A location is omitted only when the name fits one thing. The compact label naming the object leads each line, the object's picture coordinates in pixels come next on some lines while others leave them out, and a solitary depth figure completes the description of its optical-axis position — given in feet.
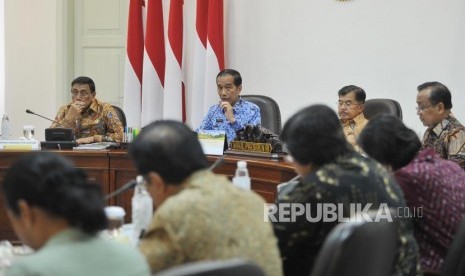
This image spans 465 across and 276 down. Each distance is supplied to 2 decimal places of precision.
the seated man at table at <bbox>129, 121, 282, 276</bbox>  9.80
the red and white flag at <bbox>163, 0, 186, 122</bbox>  36.37
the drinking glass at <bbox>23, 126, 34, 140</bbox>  27.37
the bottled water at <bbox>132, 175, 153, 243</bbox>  14.44
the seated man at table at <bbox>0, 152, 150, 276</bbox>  8.25
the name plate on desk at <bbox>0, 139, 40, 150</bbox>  25.49
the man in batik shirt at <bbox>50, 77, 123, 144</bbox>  29.94
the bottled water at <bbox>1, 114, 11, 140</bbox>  28.43
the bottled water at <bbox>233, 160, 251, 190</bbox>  17.49
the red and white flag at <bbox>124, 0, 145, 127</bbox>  36.91
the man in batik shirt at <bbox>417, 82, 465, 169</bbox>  23.04
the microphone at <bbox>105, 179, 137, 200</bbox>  13.74
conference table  22.44
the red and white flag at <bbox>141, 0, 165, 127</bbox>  36.50
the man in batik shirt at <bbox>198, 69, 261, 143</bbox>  29.14
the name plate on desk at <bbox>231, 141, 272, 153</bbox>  24.04
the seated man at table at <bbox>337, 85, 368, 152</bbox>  27.50
